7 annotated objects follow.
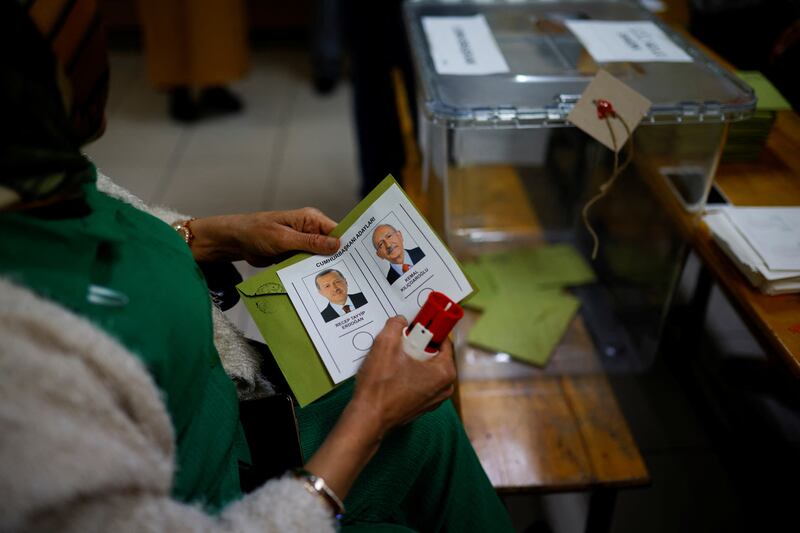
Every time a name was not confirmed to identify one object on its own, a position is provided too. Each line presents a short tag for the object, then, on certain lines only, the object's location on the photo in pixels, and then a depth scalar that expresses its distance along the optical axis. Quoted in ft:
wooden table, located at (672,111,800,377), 2.61
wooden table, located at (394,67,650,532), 3.22
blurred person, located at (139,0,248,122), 8.82
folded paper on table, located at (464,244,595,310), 4.79
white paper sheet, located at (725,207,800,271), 2.80
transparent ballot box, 3.25
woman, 1.48
